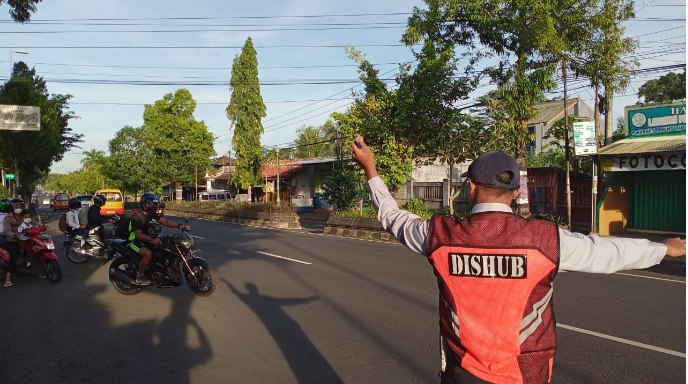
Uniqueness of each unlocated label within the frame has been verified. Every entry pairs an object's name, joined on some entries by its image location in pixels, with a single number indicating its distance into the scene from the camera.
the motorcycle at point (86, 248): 12.49
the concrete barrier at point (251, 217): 25.83
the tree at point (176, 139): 48.19
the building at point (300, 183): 41.38
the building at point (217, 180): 62.37
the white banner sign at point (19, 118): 23.67
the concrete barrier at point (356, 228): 19.22
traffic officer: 2.07
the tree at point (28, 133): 28.17
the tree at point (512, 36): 15.02
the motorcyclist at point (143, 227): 8.34
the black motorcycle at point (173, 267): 8.27
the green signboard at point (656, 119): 16.61
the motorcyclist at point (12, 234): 9.79
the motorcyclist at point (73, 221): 12.98
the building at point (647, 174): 16.41
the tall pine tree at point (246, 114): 41.34
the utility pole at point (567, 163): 18.07
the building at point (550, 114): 41.59
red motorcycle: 9.71
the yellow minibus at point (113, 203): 33.63
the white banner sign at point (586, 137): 17.23
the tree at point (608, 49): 15.51
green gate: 17.72
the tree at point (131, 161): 54.50
